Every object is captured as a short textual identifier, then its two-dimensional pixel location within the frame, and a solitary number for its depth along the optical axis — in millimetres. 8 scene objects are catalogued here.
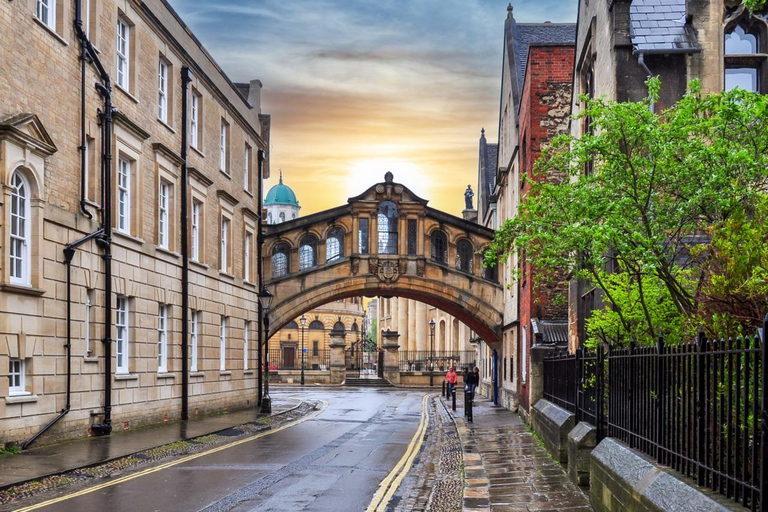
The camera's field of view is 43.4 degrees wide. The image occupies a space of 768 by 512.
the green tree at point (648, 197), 12070
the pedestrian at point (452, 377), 34706
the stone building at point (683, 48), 17469
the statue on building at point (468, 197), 74750
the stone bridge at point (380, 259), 39375
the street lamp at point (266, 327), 29781
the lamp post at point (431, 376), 57506
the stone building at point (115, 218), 16672
